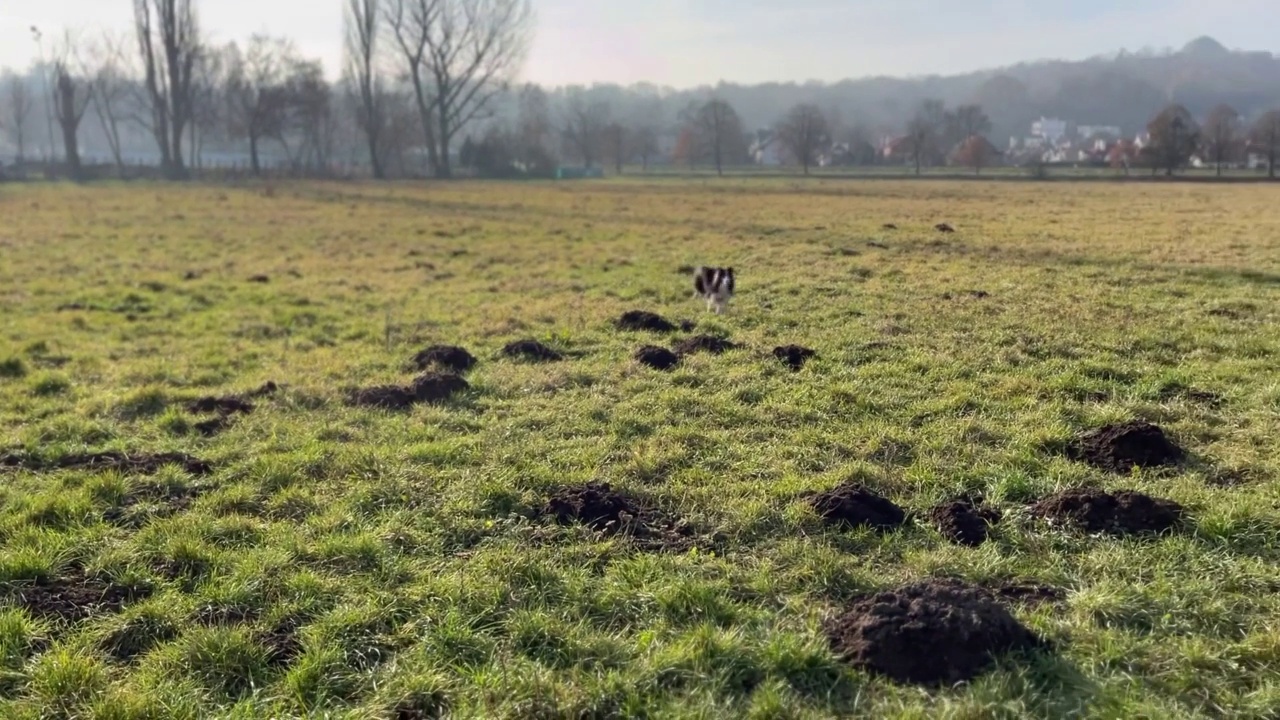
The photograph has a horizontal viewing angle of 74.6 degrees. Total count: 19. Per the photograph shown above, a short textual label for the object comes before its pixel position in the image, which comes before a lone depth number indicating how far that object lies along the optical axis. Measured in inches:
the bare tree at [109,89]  3075.8
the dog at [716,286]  444.8
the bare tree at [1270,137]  2488.9
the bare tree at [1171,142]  2625.5
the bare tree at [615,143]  3924.7
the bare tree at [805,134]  3516.2
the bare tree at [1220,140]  2738.7
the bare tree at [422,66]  2578.7
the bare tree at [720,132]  3971.5
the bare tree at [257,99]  2564.0
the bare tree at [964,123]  4466.0
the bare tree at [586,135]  3954.2
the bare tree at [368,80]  2522.1
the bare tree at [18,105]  3336.6
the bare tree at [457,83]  2652.6
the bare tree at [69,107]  2385.6
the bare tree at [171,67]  2239.2
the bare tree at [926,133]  3459.6
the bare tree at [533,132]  3223.4
